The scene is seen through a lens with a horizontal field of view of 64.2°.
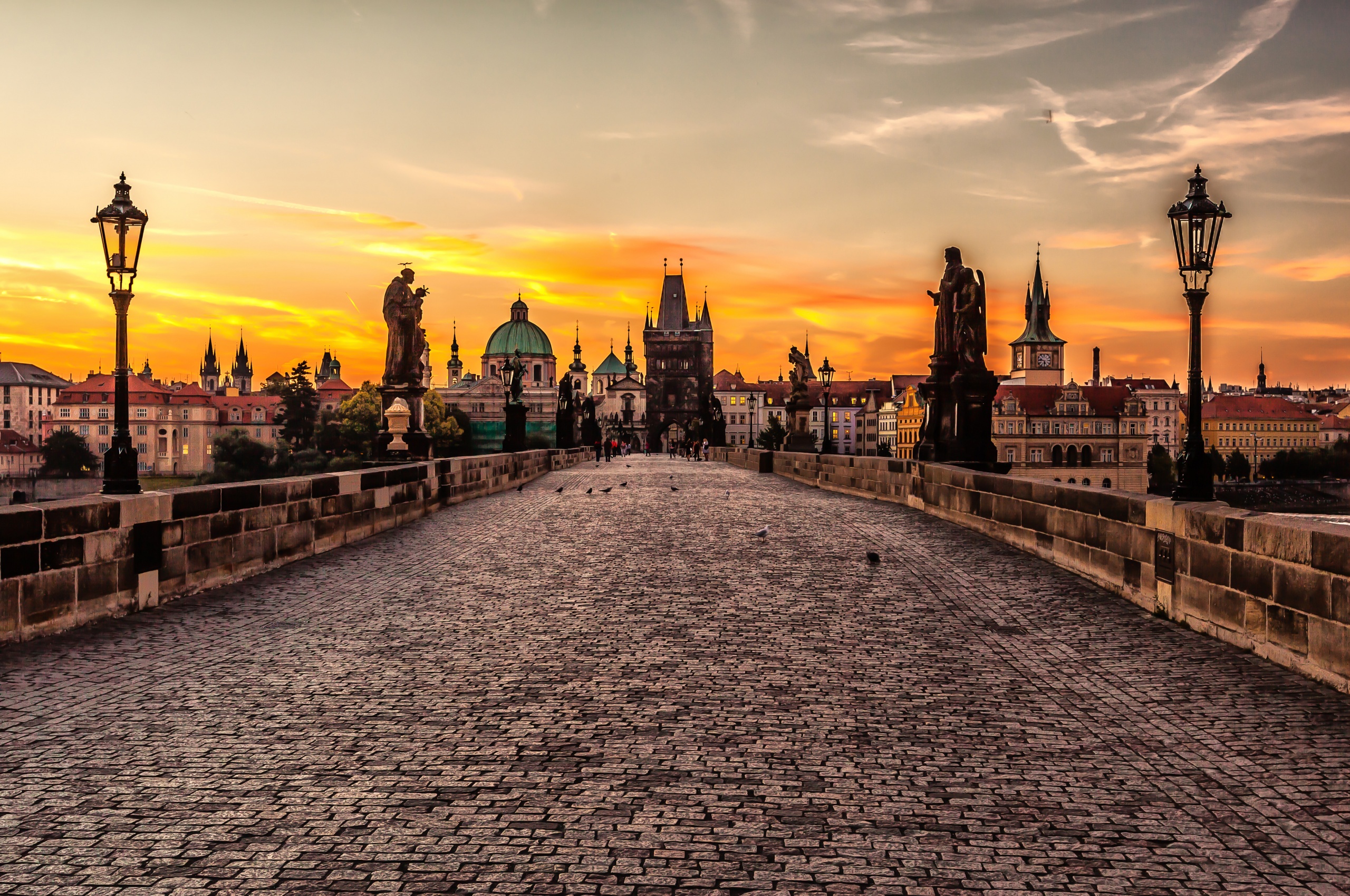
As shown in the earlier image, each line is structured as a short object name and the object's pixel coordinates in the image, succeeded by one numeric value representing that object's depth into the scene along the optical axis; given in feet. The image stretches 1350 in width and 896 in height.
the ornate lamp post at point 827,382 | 126.21
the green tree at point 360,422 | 315.99
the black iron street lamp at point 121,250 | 36.55
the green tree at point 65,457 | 420.77
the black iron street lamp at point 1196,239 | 35.22
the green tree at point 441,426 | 341.62
